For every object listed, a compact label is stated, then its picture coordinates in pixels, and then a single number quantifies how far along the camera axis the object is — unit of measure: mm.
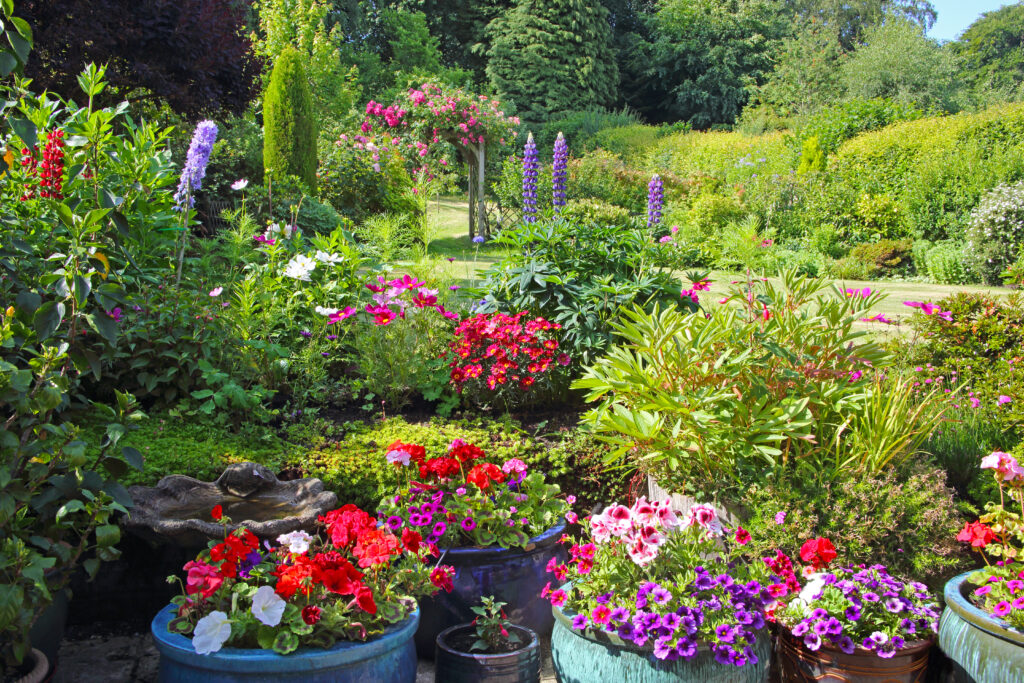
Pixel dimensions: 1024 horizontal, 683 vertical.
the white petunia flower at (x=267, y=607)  1784
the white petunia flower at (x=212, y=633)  1765
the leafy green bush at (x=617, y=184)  14562
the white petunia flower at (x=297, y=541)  1965
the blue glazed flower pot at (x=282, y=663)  1795
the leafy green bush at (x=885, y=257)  10469
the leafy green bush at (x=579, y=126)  22594
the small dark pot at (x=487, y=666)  2162
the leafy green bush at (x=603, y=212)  11484
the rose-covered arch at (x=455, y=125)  11953
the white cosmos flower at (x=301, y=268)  3928
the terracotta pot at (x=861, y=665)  2146
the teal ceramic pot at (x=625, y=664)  1960
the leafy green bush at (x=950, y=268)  9828
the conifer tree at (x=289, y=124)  10023
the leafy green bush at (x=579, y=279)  3609
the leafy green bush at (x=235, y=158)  9247
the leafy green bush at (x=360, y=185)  11477
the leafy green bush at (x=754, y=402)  2676
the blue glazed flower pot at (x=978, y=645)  1998
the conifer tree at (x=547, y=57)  25094
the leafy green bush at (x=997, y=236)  9656
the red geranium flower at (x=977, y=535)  2223
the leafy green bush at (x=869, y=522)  2461
